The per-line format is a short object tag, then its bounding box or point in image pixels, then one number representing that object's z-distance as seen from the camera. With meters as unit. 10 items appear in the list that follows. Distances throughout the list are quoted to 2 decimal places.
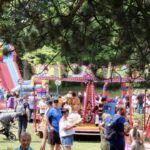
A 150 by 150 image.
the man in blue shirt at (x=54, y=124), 13.98
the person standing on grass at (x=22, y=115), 18.39
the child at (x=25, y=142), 8.43
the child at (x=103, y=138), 12.20
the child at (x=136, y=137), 12.46
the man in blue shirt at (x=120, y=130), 11.95
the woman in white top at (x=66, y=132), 13.29
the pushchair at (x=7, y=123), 19.44
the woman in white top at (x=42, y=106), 23.71
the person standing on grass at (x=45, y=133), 14.62
